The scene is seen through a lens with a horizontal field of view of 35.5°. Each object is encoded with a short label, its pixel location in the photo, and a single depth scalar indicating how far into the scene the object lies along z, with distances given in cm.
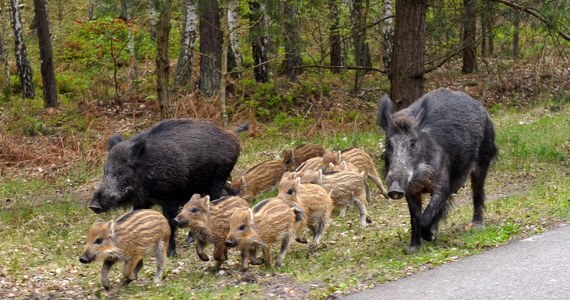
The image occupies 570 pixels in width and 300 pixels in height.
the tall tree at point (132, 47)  2912
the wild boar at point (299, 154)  1577
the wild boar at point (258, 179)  1470
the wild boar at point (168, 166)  1223
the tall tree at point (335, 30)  2658
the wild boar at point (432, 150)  1005
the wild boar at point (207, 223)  1027
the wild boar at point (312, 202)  1109
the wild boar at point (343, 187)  1259
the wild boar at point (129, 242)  969
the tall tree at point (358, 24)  2590
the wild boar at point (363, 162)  1472
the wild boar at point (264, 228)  988
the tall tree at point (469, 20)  2228
